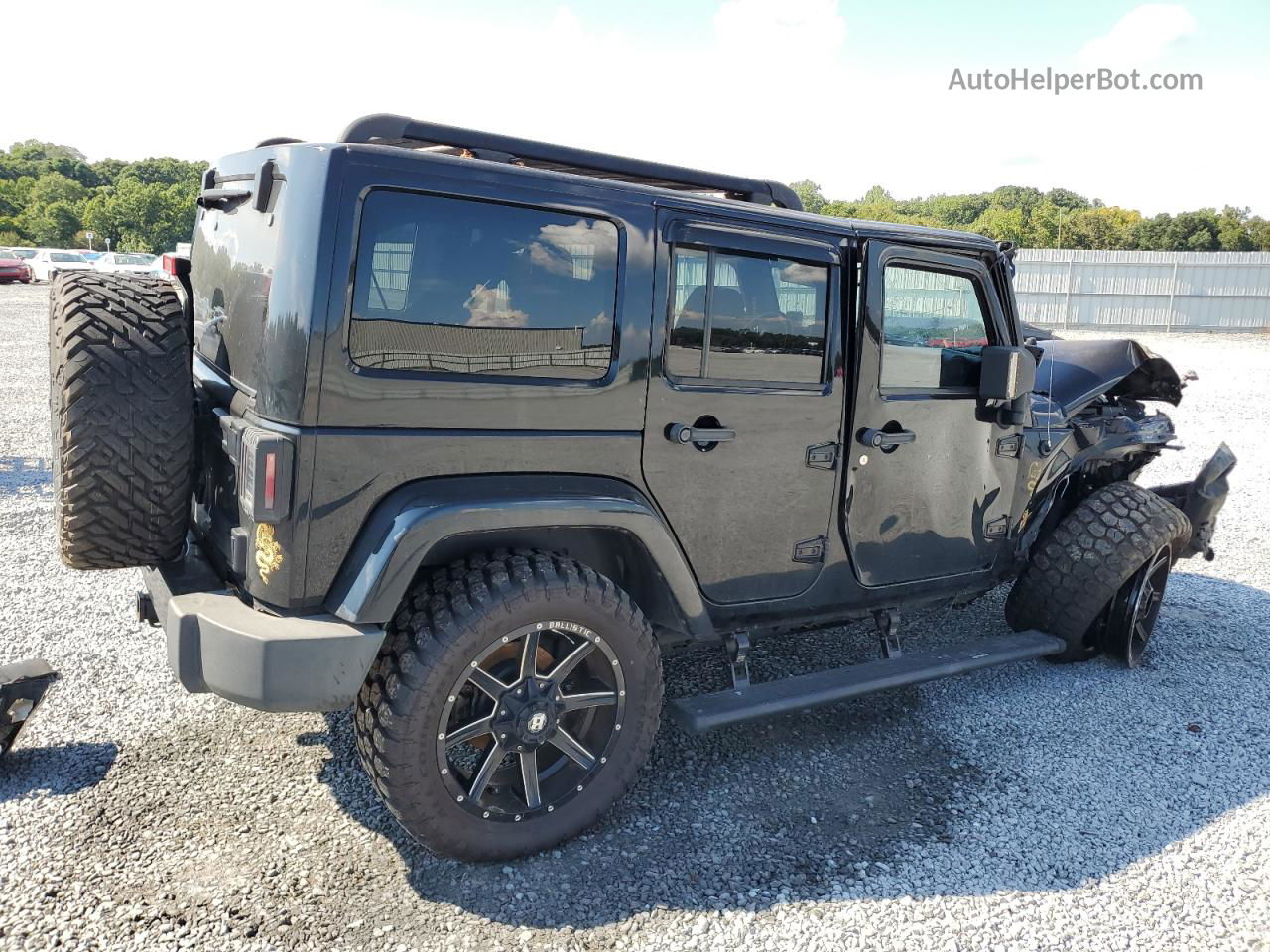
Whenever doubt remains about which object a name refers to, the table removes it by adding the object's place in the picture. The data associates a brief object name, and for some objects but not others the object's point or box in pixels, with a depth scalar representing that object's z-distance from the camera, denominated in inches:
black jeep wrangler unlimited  101.0
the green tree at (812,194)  1827.1
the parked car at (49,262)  1266.0
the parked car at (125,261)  1153.4
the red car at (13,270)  1203.9
